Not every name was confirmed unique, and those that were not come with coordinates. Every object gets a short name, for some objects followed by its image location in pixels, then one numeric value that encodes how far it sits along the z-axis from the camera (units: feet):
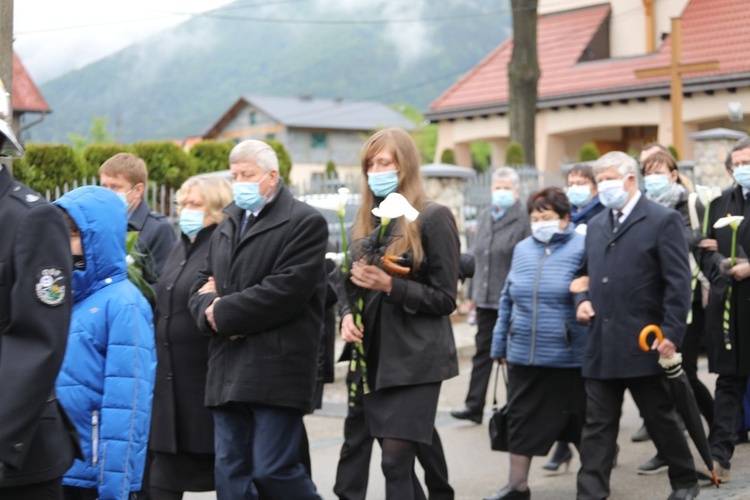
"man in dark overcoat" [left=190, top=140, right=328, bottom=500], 25.91
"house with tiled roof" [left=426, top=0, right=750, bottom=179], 138.68
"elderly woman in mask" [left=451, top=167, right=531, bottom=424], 44.98
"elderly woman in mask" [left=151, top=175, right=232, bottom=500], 28.07
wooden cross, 101.80
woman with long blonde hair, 26.86
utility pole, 33.35
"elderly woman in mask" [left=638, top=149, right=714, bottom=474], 38.49
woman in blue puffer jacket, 32.96
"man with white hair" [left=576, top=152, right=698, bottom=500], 30.34
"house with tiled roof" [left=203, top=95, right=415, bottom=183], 383.50
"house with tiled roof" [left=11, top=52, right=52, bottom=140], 224.85
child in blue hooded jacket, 21.70
